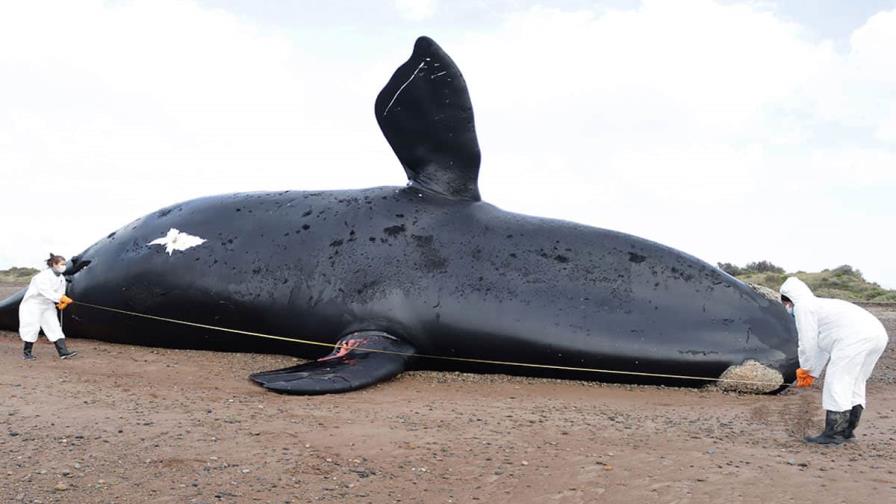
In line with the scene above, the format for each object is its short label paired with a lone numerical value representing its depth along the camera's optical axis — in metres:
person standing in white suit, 10.23
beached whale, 8.80
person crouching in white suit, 6.58
